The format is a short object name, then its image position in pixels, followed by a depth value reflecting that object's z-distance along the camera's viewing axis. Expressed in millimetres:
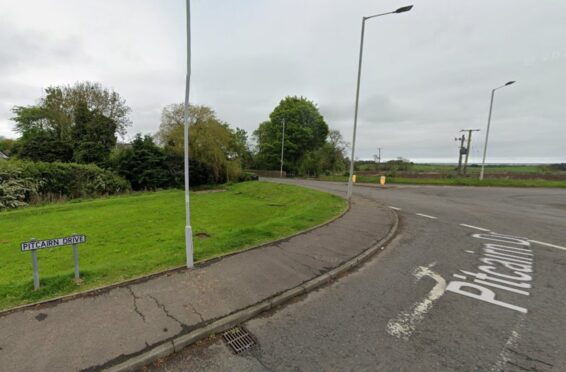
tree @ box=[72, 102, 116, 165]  27141
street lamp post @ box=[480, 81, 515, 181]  20562
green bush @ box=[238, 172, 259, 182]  33156
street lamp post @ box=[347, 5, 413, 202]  11088
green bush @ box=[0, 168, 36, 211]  14992
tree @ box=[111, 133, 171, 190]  24719
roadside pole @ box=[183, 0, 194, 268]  4367
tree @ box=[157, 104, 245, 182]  27391
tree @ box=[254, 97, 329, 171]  43031
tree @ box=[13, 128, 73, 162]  27250
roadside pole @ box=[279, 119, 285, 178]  40944
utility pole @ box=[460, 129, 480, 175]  34019
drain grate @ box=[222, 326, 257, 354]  2854
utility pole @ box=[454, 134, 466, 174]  36466
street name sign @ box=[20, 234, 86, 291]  3539
